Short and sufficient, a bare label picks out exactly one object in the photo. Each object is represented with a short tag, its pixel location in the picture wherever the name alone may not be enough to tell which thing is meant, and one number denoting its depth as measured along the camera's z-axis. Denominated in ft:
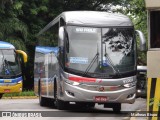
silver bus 60.54
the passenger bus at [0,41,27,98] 89.51
